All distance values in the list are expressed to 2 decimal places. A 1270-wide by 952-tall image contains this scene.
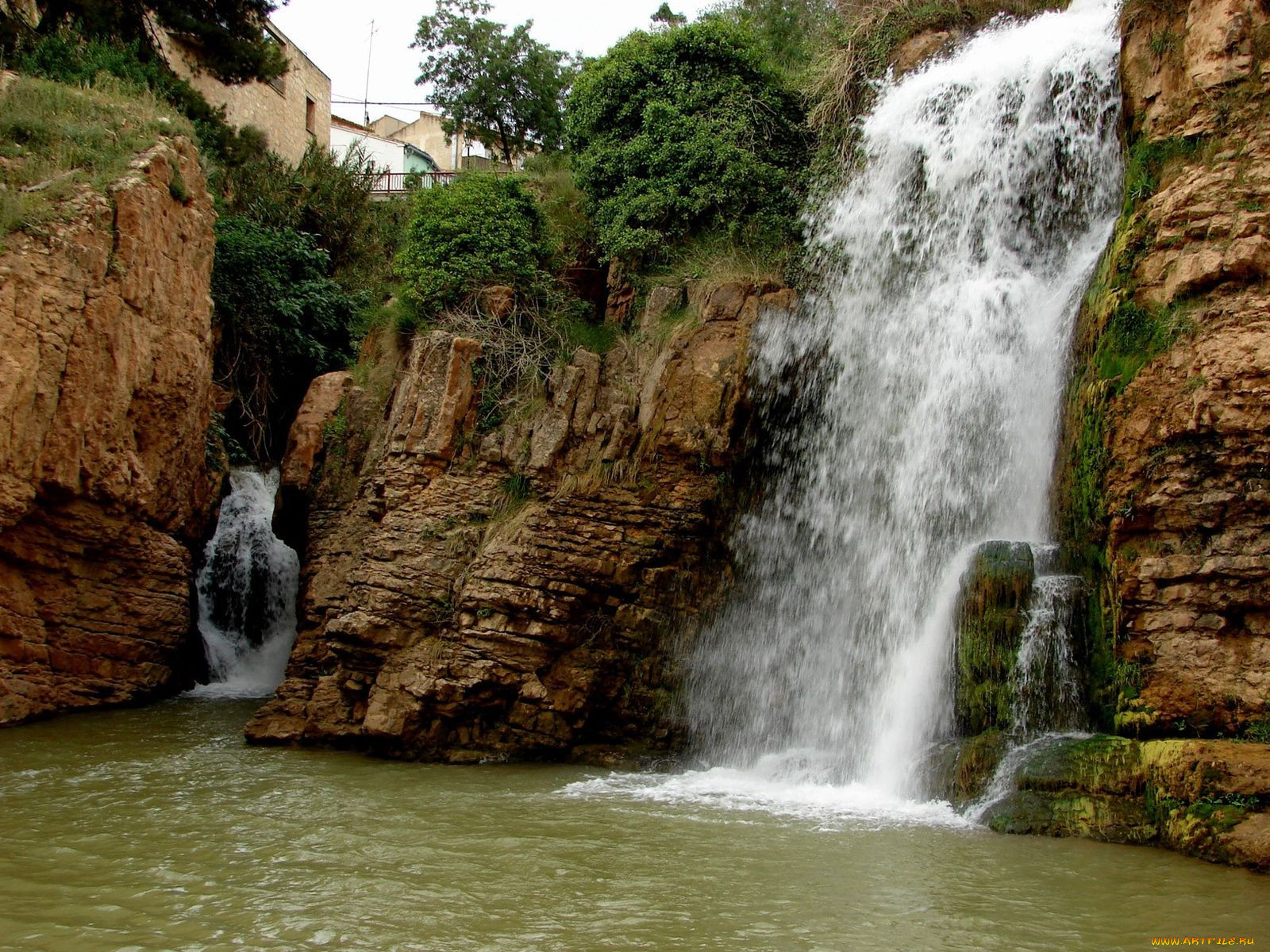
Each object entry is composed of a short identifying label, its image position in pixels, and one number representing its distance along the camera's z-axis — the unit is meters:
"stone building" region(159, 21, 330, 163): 28.89
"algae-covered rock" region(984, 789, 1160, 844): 8.12
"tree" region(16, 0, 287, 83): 19.83
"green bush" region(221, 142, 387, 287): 21.62
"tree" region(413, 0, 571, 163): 30.48
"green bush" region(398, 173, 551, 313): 15.36
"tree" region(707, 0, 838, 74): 20.00
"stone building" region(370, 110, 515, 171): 47.25
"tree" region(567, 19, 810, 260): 15.38
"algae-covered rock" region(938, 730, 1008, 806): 9.02
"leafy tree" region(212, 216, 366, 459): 19.48
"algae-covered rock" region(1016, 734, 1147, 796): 8.36
